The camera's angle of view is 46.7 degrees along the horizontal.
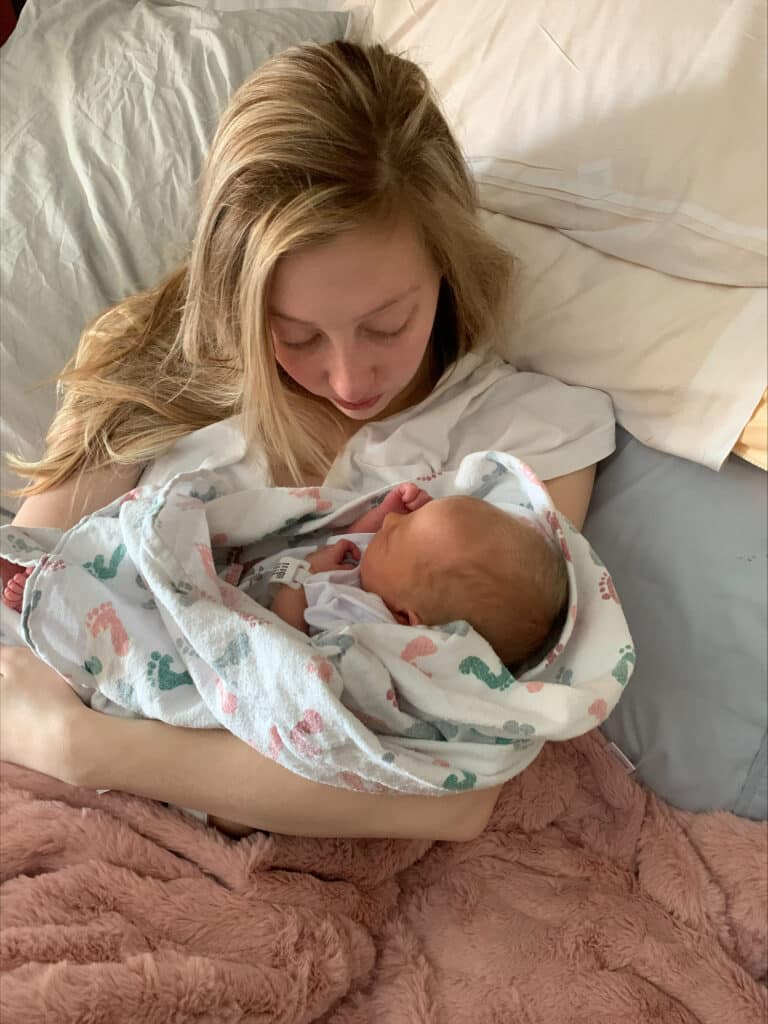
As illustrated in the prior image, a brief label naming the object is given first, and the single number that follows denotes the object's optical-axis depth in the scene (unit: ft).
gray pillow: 3.48
